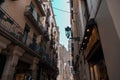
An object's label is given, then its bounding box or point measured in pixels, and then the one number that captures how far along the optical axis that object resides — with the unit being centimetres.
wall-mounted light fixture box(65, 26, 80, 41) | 1141
